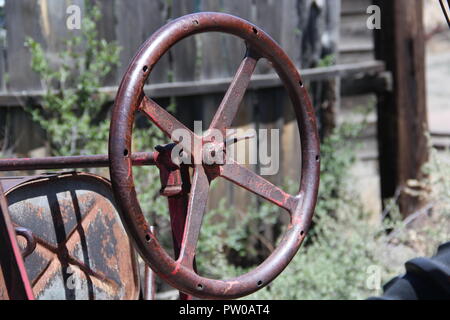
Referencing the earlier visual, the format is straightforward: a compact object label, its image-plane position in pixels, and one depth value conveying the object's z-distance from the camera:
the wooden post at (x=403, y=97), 4.97
